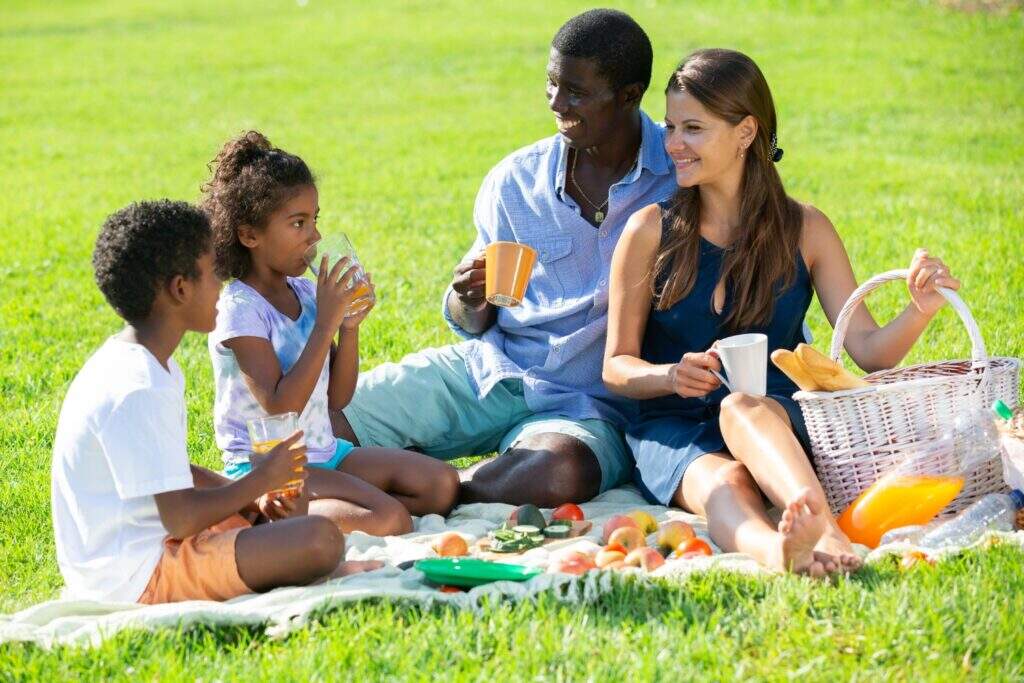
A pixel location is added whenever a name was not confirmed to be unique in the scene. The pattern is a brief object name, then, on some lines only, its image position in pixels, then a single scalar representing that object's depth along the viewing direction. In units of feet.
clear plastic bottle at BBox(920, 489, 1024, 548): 28.27
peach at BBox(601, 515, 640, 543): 30.17
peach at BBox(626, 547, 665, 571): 27.35
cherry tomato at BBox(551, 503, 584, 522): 31.89
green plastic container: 26.45
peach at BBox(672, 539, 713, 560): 28.04
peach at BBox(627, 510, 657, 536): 30.68
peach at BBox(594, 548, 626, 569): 27.76
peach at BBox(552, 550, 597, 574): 26.99
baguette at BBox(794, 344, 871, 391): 28.63
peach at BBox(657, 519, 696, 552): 29.12
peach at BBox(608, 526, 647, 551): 29.12
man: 34.81
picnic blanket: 25.02
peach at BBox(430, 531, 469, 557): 29.12
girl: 30.50
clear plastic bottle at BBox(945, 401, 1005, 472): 29.68
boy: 25.31
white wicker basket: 29.32
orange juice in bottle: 28.94
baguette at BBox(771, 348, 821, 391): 28.84
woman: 31.81
